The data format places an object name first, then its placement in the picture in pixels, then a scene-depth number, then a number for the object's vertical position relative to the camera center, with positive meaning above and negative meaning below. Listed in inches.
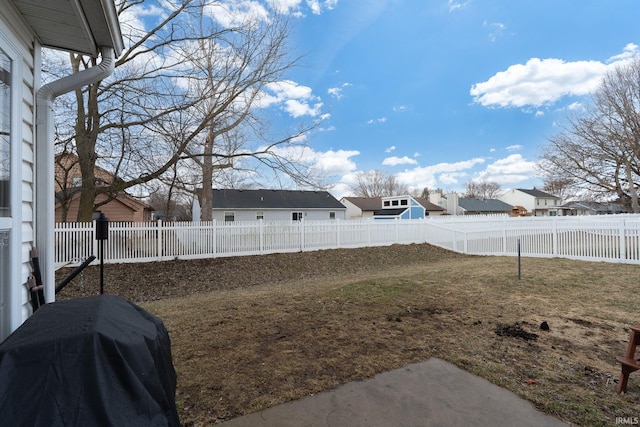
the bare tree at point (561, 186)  880.9 +69.6
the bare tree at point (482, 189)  2723.9 +196.6
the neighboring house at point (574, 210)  1993.7 +2.5
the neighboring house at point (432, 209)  1660.3 +19.8
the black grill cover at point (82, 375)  43.8 -23.7
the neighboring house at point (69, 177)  423.5 +59.7
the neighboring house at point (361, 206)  1665.8 +42.6
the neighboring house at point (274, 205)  1016.2 +36.0
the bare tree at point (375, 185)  2234.3 +205.8
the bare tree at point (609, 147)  722.2 +155.9
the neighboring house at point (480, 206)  1927.9 +37.0
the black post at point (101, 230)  180.1 -6.5
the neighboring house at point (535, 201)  2172.7 +72.4
